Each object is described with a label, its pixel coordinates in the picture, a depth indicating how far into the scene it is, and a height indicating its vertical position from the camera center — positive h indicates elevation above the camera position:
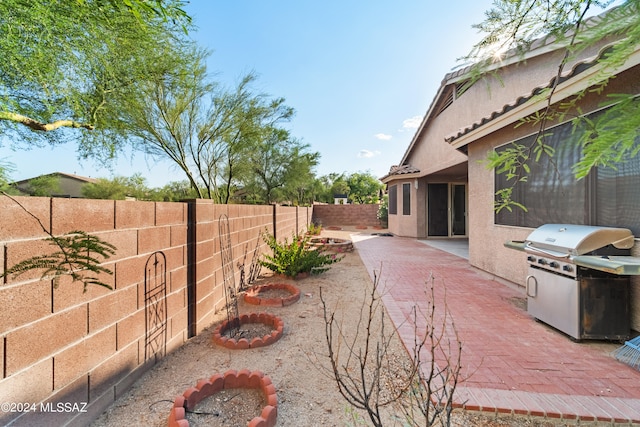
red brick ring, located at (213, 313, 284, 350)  3.11 -1.56
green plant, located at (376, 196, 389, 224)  19.47 -0.06
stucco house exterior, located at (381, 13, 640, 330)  3.27 +0.68
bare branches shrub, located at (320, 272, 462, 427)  2.20 -1.63
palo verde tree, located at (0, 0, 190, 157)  2.72 +2.06
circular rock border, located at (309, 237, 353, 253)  9.82 -1.31
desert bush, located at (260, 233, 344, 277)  5.98 -1.14
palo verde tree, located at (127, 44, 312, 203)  8.33 +3.44
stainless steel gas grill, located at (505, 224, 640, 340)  3.09 -0.92
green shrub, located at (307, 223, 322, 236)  14.04 -1.07
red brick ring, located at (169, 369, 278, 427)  1.92 -1.52
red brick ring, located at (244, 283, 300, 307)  4.50 -1.53
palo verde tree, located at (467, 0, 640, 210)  1.14 +0.89
